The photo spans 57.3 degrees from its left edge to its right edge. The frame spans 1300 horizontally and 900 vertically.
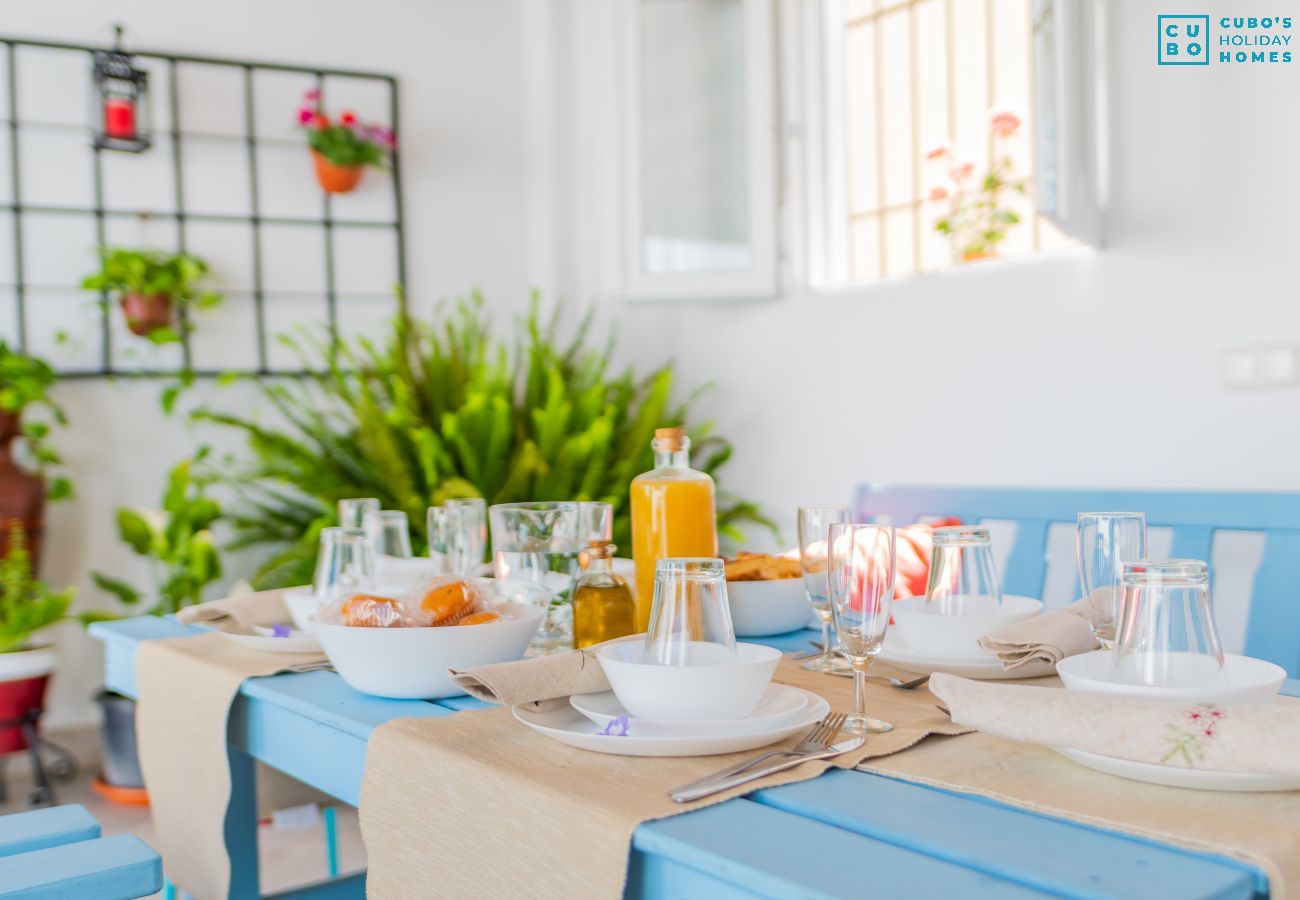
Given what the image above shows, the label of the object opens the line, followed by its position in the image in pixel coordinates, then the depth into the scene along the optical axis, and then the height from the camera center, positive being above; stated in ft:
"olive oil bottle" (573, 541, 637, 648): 4.26 -0.62
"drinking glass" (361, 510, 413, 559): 5.07 -0.42
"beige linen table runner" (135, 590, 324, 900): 4.43 -1.14
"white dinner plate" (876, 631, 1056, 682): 3.74 -0.78
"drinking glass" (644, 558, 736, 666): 3.08 -0.49
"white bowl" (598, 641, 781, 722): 3.03 -0.67
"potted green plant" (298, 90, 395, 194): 12.00 +2.97
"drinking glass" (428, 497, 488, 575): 4.99 -0.43
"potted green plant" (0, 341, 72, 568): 10.33 -0.05
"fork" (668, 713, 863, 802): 2.70 -0.82
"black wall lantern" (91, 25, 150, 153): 11.05 +3.20
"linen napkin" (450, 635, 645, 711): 3.34 -0.71
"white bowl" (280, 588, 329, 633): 4.73 -0.68
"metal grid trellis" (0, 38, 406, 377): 11.05 +2.25
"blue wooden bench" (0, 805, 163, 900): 3.52 -1.32
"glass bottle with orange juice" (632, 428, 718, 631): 4.59 -0.32
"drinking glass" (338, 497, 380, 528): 5.37 -0.34
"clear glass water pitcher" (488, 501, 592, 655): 4.46 -0.47
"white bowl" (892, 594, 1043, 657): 3.85 -0.67
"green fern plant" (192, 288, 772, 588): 10.91 +0.00
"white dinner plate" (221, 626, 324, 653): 4.57 -0.79
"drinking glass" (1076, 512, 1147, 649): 3.68 -0.39
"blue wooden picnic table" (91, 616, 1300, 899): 2.16 -0.84
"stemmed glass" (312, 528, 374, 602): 4.67 -0.51
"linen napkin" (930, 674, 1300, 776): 2.55 -0.69
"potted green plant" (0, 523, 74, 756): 9.72 -1.62
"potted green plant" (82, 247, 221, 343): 11.11 +1.47
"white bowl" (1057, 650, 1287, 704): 2.87 -0.66
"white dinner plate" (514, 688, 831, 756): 2.98 -0.79
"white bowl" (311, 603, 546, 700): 3.76 -0.70
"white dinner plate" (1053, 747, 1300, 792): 2.56 -0.79
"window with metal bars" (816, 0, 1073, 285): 10.09 +2.60
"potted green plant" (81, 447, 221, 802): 11.07 -0.97
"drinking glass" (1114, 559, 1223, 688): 2.82 -0.52
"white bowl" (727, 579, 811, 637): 4.85 -0.74
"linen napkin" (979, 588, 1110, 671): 3.55 -0.66
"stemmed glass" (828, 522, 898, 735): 3.10 -0.44
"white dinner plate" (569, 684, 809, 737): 3.07 -0.78
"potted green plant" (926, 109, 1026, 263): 9.86 +1.93
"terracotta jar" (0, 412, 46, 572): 10.34 -0.45
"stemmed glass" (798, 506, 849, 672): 4.10 -0.48
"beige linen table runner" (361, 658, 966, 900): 2.63 -0.89
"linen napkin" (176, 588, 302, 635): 4.96 -0.74
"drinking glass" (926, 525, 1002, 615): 3.82 -0.51
